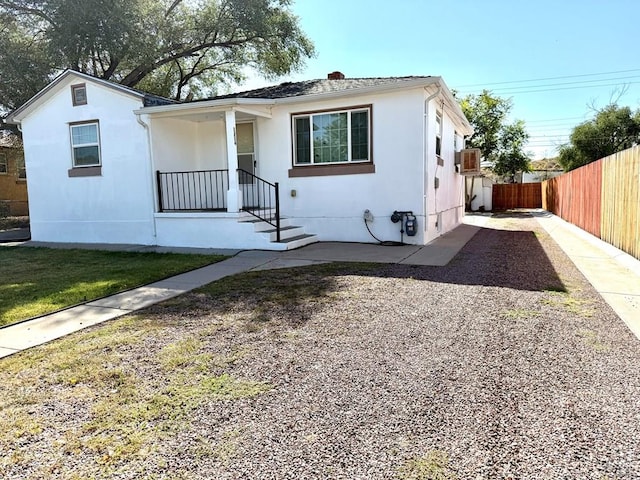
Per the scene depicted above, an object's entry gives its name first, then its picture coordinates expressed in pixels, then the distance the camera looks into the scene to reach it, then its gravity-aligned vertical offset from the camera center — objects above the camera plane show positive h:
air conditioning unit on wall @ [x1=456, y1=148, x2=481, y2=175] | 14.75 +1.08
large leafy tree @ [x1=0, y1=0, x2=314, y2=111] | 16.41 +6.93
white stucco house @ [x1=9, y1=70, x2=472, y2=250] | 9.95 +0.94
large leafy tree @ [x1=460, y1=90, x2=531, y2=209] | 29.39 +4.12
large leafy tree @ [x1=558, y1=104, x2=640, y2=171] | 28.59 +3.74
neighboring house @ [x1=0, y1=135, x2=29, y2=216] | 26.19 +1.33
